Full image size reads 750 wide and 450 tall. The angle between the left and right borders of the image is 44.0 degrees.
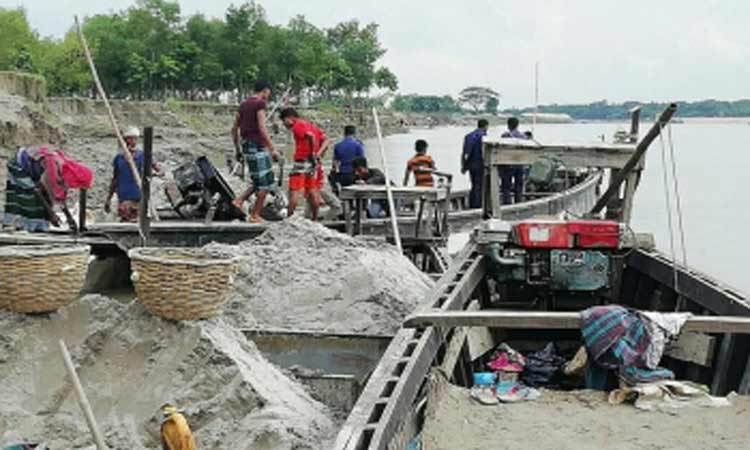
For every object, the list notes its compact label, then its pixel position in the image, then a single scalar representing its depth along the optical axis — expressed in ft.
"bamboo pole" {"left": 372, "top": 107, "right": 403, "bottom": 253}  30.67
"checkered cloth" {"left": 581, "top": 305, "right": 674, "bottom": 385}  16.08
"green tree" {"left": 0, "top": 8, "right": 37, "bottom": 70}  147.84
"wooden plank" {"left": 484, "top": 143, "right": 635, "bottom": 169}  24.41
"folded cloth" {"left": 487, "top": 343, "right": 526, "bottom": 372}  19.77
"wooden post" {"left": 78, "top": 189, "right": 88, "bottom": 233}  28.60
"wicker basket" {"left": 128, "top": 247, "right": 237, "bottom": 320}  16.35
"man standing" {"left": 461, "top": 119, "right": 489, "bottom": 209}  44.04
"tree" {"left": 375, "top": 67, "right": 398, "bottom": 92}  290.97
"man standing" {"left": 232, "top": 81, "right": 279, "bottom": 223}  31.60
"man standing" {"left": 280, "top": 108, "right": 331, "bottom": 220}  33.27
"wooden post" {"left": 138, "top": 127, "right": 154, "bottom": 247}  22.29
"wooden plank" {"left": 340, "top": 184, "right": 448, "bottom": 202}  31.65
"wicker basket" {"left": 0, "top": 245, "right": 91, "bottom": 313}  16.97
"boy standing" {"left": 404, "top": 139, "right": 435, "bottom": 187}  40.16
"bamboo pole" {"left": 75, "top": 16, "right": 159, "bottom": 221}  29.30
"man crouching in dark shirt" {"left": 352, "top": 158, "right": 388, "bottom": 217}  36.92
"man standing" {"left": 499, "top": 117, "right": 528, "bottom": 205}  45.79
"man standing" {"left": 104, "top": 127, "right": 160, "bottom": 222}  33.04
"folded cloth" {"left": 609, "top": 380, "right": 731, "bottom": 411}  15.55
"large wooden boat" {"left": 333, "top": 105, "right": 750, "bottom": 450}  14.03
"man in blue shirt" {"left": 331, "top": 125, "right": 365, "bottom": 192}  38.24
